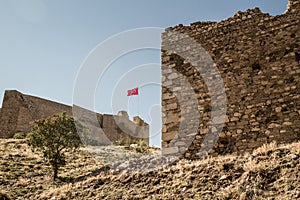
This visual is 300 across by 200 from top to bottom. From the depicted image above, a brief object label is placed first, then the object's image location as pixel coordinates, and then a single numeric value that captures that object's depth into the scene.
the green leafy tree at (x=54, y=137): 13.32
